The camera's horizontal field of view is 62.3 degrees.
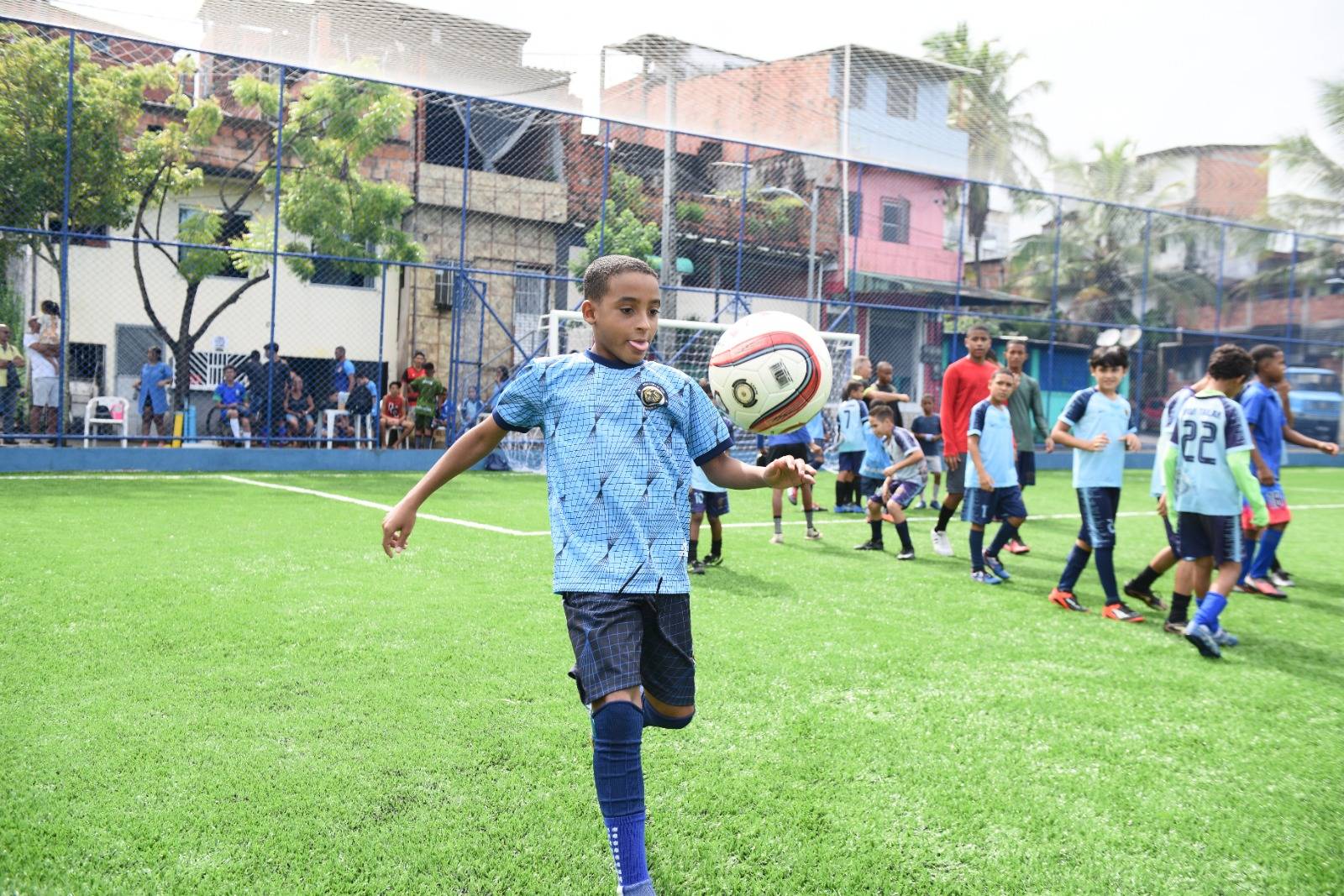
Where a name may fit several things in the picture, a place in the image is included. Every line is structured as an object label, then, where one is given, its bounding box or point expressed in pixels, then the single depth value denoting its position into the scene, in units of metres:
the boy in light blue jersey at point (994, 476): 7.84
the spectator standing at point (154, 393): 16.84
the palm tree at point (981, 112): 19.72
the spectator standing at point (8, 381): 13.80
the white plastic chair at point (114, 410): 16.48
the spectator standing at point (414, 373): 17.78
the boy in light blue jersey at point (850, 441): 11.25
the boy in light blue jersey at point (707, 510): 7.76
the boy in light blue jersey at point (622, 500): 2.77
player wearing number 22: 5.71
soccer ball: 3.45
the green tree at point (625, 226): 19.48
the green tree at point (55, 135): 14.19
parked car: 27.67
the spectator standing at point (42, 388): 14.40
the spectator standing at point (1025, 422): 9.66
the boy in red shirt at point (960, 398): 8.93
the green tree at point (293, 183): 16.52
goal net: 17.08
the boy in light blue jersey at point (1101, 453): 6.74
